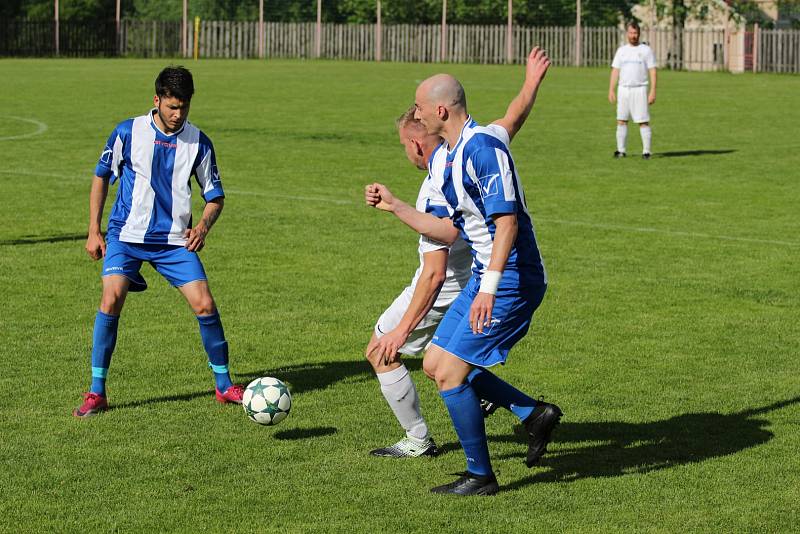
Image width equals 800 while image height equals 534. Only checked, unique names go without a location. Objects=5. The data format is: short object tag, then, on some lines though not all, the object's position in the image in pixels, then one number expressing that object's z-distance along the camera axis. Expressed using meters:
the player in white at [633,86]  22.83
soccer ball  7.51
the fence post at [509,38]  58.69
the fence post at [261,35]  62.24
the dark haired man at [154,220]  8.17
